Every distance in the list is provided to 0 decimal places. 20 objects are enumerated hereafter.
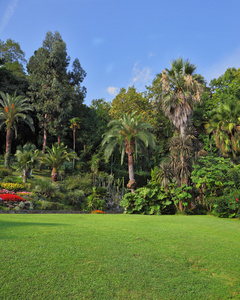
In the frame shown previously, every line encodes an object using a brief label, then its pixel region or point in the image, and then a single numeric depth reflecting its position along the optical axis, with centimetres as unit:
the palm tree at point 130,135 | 2158
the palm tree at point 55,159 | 2520
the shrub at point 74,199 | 2008
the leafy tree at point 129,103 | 3161
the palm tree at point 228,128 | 2047
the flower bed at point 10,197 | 1567
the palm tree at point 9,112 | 2675
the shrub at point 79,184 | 2301
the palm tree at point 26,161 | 2167
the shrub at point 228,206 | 1059
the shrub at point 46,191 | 1959
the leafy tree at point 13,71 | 3550
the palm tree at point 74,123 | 3366
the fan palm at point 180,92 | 1864
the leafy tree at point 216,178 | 1212
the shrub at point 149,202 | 1447
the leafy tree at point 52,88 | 3478
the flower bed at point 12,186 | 1913
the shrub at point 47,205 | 1708
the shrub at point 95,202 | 1978
